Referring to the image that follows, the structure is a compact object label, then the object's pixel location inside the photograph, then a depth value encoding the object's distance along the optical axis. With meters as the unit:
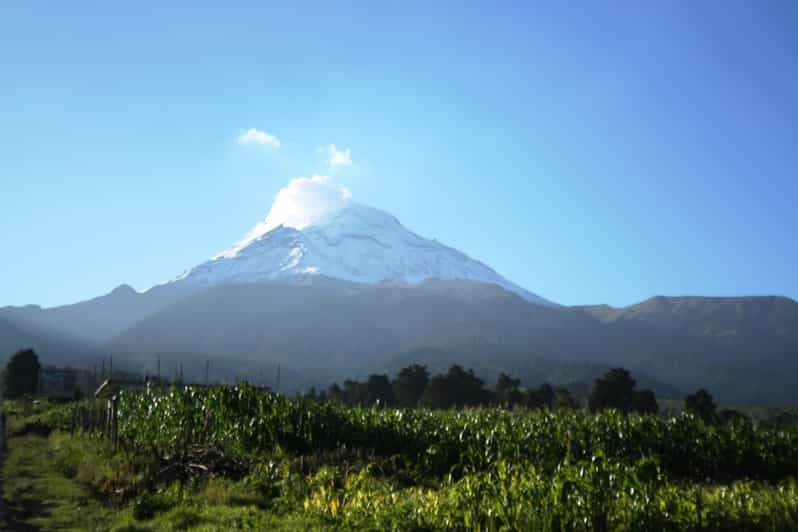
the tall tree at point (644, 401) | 64.16
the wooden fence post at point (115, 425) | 22.84
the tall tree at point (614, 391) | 66.31
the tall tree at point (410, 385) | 80.12
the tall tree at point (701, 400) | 57.28
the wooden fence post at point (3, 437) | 27.72
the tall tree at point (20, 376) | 71.25
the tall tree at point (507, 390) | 66.56
